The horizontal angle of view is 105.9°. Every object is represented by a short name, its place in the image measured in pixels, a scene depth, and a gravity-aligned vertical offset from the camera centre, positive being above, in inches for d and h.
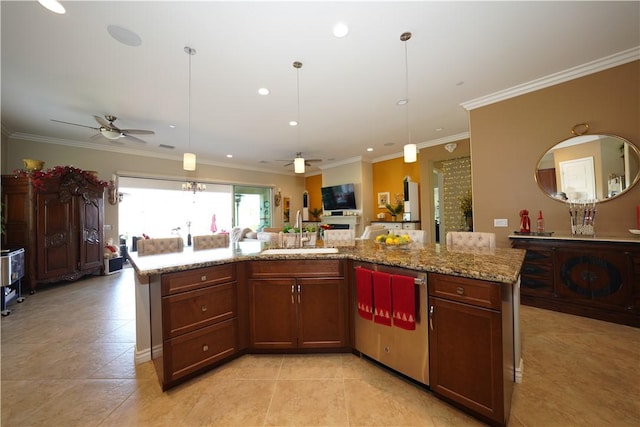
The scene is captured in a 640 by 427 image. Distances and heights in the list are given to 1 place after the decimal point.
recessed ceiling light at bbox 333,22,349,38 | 87.7 +68.5
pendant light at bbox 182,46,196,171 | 129.2 +30.2
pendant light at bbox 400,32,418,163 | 95.1 +69.0
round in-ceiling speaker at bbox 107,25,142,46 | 88.4 +69.5
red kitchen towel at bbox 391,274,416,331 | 67.2 -25.2
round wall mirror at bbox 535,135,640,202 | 112.1 +19.9
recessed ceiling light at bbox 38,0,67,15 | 74.2 +68.0
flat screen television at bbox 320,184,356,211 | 307.6 +21.9
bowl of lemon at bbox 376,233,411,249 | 92.7 -10.9
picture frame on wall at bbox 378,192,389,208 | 298.7 +17.2
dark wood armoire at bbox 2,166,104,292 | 165.6 -1.4
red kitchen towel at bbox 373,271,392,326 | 71.9 -25.8
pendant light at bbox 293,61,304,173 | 111.8 +33.0
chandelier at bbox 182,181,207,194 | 281.0 +37.4
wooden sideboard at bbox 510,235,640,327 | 100.3 -30.8
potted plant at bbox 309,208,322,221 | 375.2 +2.1
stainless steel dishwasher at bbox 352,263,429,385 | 66.9 -39.5
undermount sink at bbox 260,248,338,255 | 89.3 -13.9
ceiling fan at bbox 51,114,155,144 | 151.8 +56.6
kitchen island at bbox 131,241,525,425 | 56.5 -28.8
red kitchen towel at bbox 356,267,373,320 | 76.8 -25.6
